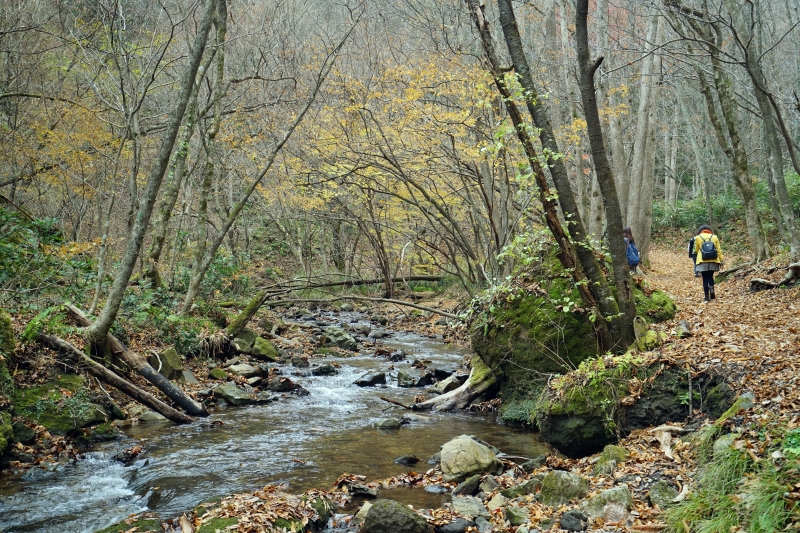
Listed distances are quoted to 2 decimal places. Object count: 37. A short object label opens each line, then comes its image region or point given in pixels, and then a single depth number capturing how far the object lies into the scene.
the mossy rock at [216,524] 4.88
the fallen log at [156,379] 9.13
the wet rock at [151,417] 8.78
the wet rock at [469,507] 5.53
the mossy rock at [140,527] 5.07
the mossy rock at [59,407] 7.51
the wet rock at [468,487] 6.19
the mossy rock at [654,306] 9.28
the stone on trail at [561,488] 5.34
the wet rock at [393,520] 5.05
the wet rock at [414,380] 11.70
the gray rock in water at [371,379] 11.74
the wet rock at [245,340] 13.45
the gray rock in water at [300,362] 13.00
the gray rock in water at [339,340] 15.27
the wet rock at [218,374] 11.41
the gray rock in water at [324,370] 12.47
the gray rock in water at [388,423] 8.76
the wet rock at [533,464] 6.69
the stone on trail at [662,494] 4.77
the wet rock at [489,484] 6.12
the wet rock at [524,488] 5.83
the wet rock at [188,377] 10.72
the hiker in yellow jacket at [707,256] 11.51
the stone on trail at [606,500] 4.92
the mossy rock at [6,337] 7.75
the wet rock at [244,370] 11.75
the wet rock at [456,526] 5.19
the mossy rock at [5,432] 6.64
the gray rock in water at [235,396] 10.17
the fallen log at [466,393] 9.77
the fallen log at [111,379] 8.51
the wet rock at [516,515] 5.09
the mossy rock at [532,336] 8.54
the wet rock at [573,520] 4.79
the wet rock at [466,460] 6.57
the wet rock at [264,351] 13.49
